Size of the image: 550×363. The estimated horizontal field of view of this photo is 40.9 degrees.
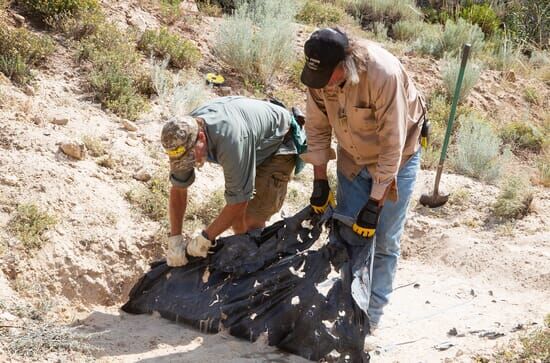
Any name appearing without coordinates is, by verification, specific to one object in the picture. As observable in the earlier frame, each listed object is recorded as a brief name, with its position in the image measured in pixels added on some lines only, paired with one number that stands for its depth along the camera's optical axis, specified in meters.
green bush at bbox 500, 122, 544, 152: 8.68
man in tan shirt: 3.88
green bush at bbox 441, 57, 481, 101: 9.13
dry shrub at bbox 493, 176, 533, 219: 6.69
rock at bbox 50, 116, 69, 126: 6.02
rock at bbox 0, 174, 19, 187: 5.21
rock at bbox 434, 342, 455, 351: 4.75
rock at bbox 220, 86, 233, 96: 7.80
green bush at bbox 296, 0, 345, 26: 10.55
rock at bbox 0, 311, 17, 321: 4.24
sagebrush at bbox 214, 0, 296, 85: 8.08
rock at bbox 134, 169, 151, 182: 5.94
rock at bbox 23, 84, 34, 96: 6.23
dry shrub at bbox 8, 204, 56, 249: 4.87
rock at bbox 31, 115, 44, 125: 5.91
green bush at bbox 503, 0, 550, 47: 12.43
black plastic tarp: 4.33
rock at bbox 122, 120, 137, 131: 6.36
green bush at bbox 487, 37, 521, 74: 10.55
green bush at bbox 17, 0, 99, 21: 7.12
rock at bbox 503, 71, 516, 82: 10.19
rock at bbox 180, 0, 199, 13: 8.94
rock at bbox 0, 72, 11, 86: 6.12
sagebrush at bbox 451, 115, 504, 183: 7.56
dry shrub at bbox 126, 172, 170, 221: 5.67
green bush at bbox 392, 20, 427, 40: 11.60
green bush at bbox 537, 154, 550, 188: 7.64
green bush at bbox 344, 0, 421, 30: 12.27
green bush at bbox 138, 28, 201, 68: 7.58
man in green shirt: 4.14
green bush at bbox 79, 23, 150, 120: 6.59
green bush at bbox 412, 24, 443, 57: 10.45
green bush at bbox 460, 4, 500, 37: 12.54
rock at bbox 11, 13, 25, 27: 7.02
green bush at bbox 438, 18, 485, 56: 10.57
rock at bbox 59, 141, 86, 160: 5.65
